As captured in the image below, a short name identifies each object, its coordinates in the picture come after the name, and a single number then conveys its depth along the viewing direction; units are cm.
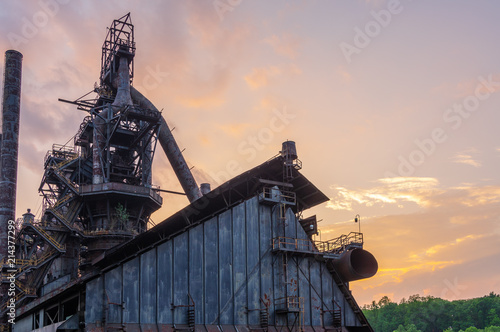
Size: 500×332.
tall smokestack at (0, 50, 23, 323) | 5691
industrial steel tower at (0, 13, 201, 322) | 5209
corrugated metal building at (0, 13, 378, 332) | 2695
